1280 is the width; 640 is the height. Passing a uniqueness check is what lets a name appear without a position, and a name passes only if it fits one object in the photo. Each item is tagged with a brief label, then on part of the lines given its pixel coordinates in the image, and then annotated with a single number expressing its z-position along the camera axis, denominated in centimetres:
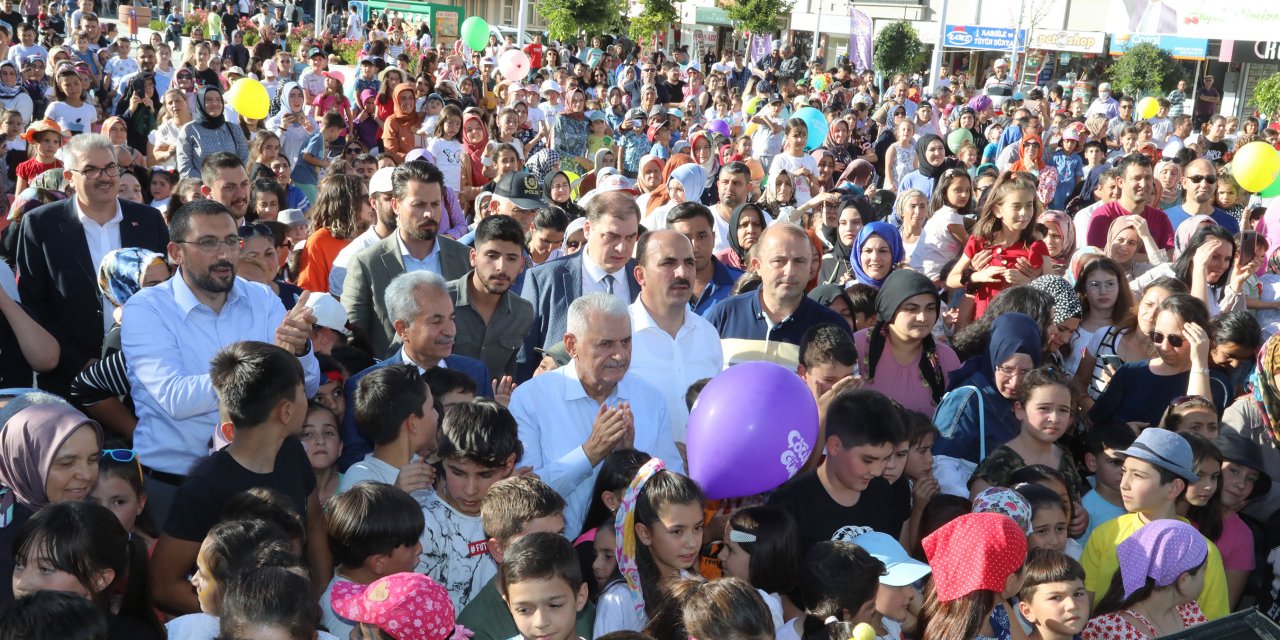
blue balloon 1198
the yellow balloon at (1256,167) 861
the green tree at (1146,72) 2834
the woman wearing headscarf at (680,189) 719
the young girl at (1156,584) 370
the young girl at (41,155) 748
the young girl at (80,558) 271
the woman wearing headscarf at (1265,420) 461
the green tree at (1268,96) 2034
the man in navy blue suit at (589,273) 491
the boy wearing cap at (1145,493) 396
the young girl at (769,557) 335
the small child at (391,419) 356
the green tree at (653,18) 2841
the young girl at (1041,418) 429
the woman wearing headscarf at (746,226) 642
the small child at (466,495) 330
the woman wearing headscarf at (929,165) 983
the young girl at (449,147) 911
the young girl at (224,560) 275
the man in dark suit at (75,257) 471
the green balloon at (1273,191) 925
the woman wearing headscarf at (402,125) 1041
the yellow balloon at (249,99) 929
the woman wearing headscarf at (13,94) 1049
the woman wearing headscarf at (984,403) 435
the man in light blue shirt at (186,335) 364
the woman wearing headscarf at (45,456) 310
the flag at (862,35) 2612
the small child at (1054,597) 343
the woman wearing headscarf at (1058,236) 678
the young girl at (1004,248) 613
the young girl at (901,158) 1169
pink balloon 1495
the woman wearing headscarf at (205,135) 785
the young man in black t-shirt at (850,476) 368
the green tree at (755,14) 2898
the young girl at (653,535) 324
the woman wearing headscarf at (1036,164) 996
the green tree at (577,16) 2427
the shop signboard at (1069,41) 3591
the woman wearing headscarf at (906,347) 463
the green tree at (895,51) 2820
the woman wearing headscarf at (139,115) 1011
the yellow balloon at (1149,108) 1750
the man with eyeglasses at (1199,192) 802
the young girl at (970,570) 324
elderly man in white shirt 375
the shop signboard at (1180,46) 3328
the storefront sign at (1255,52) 3238
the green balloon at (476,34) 1900
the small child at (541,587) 285
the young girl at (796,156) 984
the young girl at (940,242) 695
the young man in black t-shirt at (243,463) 305
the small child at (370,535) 304
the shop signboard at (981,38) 3716
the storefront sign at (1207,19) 3222
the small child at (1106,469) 433
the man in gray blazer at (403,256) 484
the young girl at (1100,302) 559
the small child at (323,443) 372
